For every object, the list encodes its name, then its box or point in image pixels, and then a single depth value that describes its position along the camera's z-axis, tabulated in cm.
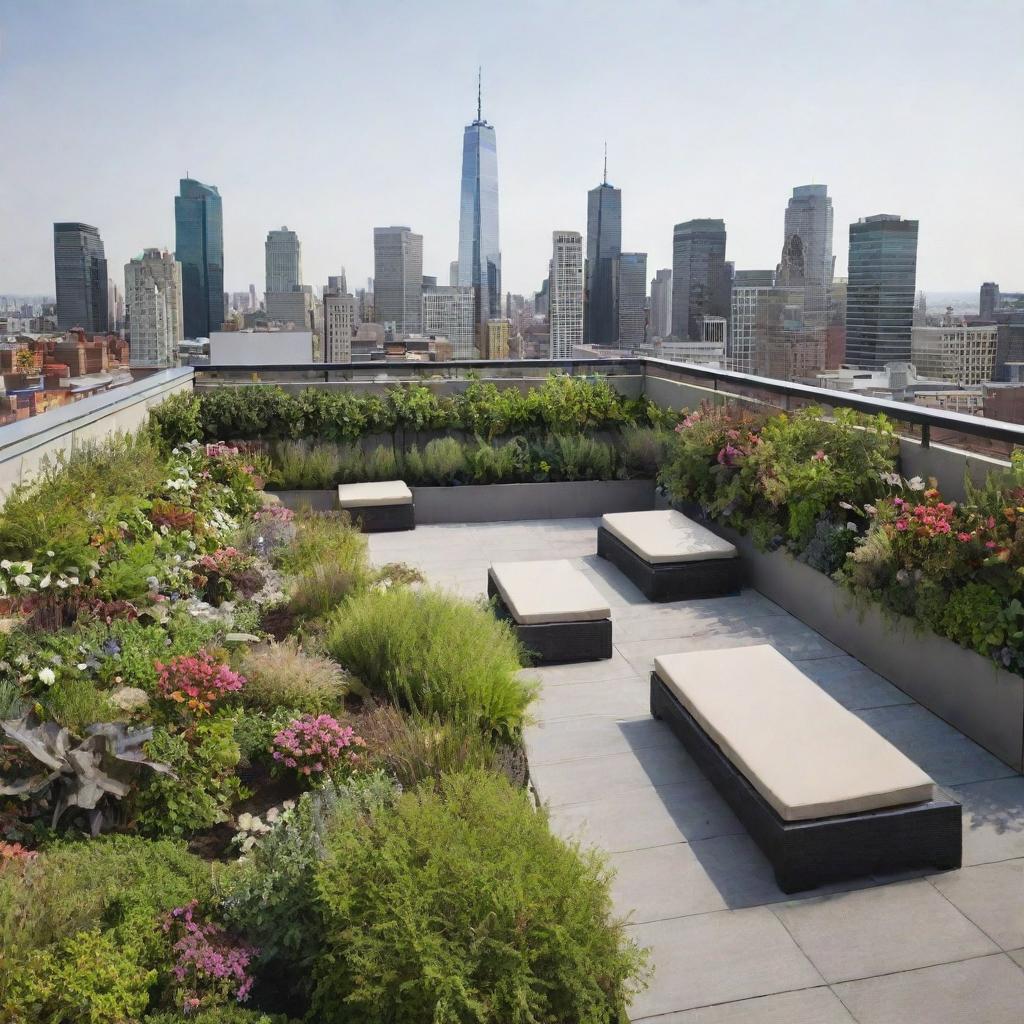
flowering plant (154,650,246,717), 329
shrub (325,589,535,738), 384
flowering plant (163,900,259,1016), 223
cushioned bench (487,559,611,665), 486
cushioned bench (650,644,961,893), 295
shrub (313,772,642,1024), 213
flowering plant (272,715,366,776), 326
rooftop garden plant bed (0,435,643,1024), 219
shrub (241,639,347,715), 371
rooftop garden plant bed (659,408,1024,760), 400
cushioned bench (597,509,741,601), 602
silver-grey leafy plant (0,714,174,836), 286
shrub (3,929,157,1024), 209
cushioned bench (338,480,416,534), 800
